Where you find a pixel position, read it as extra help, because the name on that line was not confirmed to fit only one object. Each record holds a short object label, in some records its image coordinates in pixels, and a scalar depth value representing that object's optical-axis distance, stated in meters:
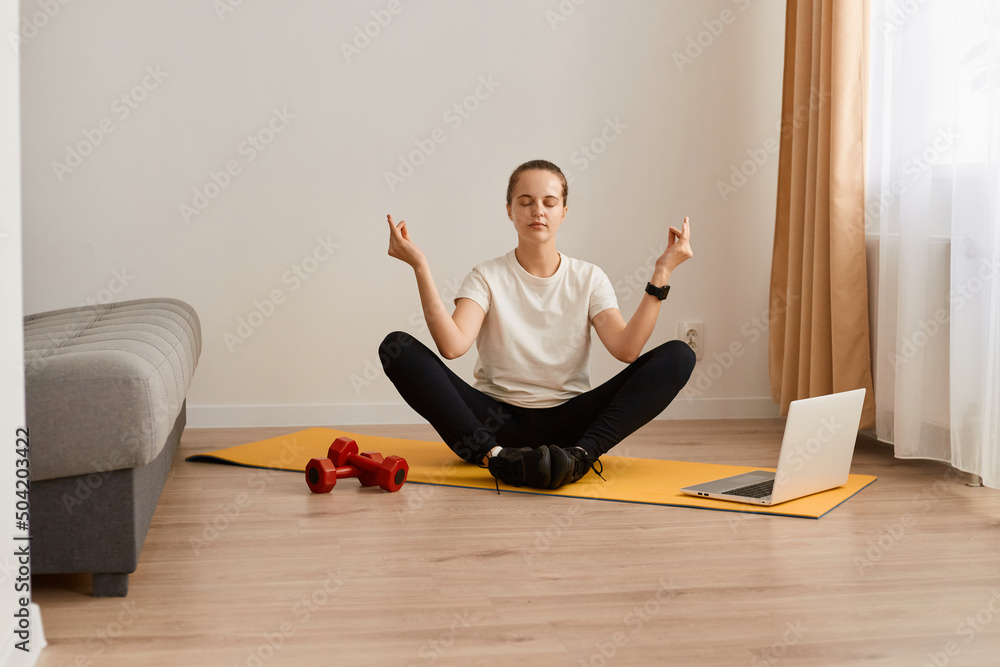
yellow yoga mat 2.05
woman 2.22
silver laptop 1.95
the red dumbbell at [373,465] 2.13
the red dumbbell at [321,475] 2.11
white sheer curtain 2.11
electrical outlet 3.25
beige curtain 2.66
